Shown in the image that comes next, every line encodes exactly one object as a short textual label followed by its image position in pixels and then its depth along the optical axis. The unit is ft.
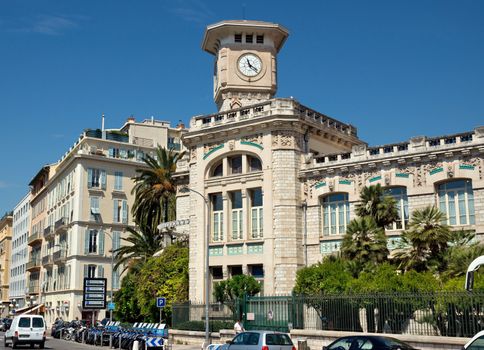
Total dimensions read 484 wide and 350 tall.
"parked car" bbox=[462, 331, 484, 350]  43.06
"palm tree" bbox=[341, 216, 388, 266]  86.53
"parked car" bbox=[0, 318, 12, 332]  178.29
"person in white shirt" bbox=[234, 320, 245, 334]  87.68
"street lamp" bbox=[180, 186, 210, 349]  89.44
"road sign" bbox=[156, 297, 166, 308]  99.25
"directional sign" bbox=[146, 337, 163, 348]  88.17
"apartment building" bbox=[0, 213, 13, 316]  331.77
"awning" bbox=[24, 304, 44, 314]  215.26
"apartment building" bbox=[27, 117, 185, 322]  194.59
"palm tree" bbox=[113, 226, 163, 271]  161.38
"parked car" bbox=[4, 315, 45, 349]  98.12
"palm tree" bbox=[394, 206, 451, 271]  80.33
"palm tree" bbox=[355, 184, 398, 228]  89.45
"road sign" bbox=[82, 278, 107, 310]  126.41
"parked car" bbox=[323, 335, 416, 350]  50.98
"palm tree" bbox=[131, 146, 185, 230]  161.48
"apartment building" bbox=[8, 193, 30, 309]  271.28
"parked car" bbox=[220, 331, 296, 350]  62.39
